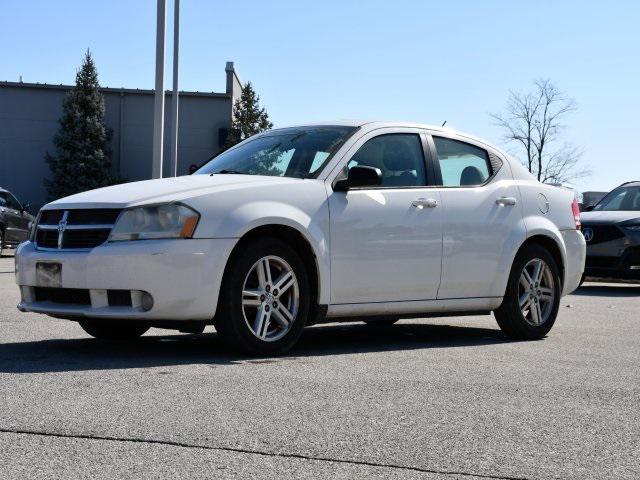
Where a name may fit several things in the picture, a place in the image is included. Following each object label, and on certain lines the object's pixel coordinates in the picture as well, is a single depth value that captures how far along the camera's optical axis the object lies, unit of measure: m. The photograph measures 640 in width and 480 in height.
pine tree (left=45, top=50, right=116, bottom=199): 49.38
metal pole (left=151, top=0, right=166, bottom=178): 21.77
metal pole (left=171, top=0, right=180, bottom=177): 28.12
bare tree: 63.88
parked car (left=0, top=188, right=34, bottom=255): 24.67
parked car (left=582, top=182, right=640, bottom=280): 16.16
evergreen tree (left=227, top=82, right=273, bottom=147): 51.59
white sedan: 6.88
